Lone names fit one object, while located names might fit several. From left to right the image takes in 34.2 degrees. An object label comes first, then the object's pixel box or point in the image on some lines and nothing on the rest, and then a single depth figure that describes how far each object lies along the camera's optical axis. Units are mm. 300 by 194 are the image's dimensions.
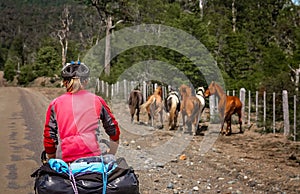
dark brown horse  18062
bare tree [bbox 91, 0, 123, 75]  38688
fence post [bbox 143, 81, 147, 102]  26967
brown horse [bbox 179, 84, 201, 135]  14133
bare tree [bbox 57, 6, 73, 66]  55594
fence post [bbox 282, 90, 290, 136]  14250
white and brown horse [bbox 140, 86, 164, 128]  16391
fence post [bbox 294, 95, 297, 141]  13405
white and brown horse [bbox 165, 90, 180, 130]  15102
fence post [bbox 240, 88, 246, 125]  18703
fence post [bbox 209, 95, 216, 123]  17578
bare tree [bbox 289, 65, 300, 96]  17809
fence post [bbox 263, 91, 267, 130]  15902
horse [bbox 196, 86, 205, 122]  14547
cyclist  4137
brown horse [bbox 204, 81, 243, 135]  14991
